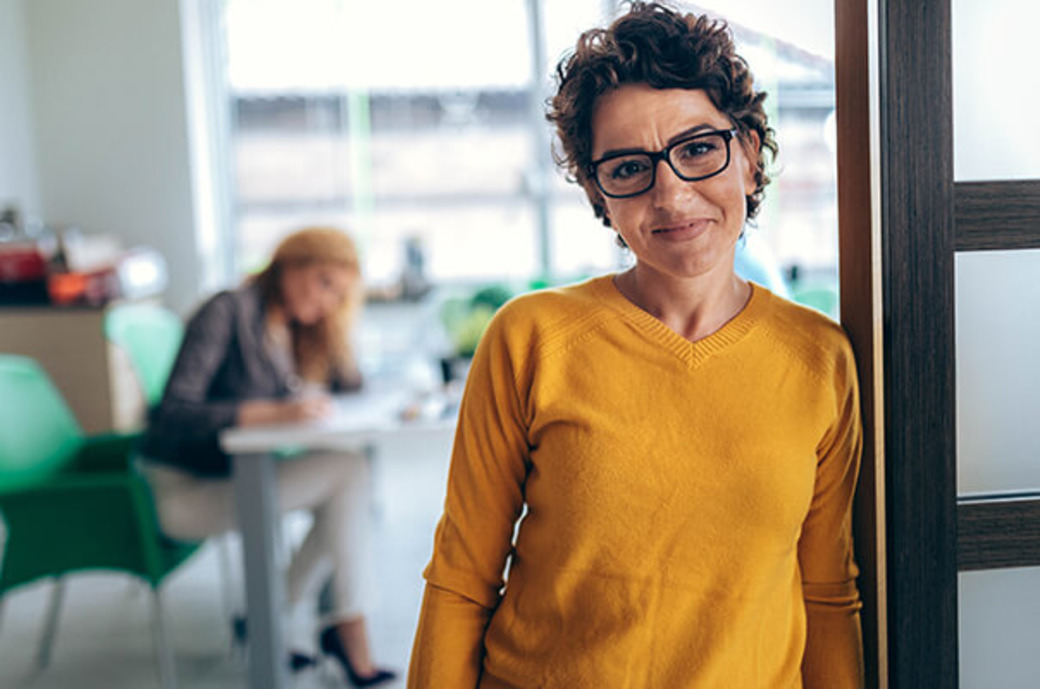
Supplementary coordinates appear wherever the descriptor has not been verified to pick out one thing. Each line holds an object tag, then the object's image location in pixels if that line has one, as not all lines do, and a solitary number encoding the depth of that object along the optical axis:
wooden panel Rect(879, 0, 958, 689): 0.96
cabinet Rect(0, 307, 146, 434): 4.20
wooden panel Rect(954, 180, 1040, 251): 0.99
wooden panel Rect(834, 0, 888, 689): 1.00
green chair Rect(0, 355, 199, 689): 2.40
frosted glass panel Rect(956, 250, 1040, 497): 1.02
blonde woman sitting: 2.61
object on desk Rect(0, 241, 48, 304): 4.18
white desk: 2.46
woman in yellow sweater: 0.96
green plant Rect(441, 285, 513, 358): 2.90
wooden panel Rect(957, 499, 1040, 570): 1.02
